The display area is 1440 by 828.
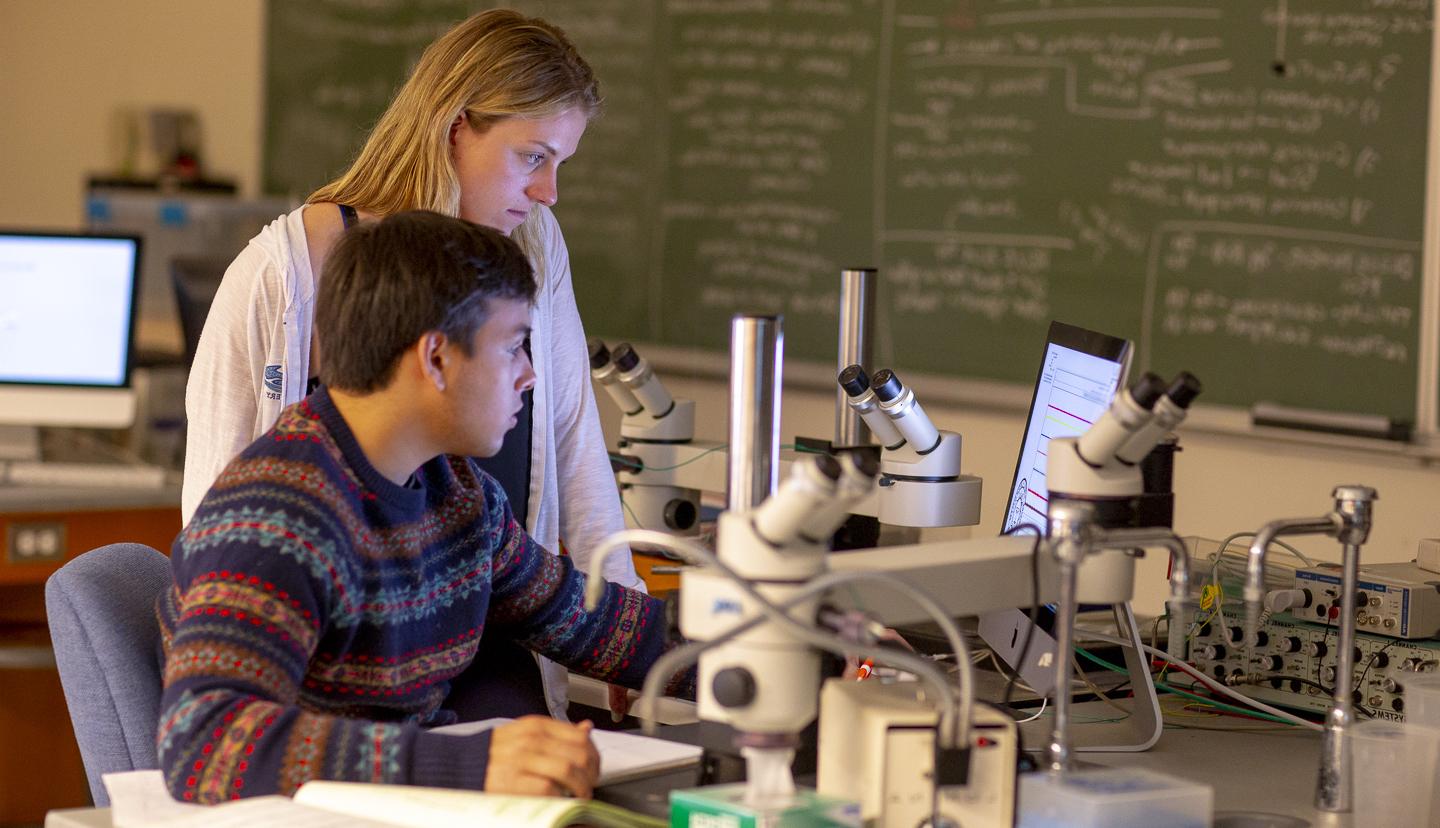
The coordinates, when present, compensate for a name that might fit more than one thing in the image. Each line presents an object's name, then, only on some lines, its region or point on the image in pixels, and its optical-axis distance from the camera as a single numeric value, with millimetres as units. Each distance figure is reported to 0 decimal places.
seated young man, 2923
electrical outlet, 4605
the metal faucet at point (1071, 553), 2901
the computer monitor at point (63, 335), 4813
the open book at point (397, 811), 2762
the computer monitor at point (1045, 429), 3280
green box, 2577
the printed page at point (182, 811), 2783
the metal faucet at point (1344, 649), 3075
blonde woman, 3475
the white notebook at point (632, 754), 3008
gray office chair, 3149
